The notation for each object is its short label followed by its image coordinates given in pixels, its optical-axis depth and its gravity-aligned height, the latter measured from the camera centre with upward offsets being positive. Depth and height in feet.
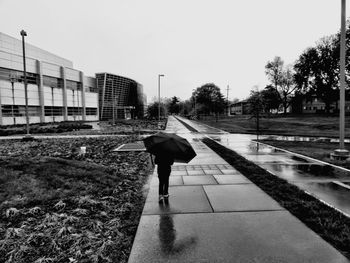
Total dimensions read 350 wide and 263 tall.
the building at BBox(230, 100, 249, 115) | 406.66 +14.56
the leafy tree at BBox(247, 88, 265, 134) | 59.62 +2.56
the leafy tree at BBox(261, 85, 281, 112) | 231.73 +18.61
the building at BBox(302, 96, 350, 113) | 318.90 +10.64
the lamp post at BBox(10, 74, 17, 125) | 135.07 +12.73
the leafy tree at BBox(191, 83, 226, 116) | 194.73 +21.86
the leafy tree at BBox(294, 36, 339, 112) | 184.75 +34.39
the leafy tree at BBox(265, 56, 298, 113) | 230.07 +37.65
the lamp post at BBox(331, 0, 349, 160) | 32.38 +3.21
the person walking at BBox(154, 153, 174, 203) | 16.43 -3.86
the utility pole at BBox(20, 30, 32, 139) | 60.69 +21.96
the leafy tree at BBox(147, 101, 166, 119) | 218.79 +6.42
